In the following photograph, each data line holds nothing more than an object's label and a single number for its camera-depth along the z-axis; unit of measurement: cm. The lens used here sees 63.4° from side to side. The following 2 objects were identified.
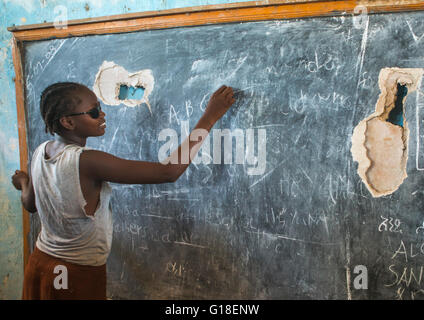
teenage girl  166
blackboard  205
